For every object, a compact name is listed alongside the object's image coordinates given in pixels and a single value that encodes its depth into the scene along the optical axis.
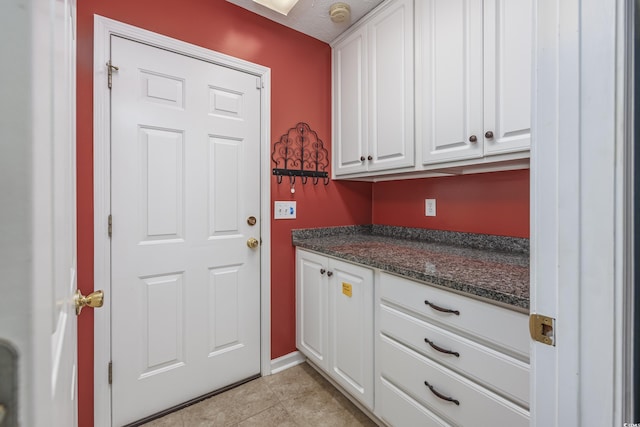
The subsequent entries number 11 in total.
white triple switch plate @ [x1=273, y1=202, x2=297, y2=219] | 1.93
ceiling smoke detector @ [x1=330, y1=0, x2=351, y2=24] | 1.72
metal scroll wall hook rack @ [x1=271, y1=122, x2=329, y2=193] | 1.94
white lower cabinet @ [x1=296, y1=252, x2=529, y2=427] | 0.91
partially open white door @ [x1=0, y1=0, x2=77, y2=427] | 0.24
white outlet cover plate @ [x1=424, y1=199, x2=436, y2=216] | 1.91
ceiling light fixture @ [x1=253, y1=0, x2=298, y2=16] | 1.71
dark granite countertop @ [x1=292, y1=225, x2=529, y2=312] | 0.96
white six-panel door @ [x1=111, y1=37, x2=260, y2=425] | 1.44
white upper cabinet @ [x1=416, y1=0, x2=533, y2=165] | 1.17
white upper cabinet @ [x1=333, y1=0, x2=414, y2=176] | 1.62
